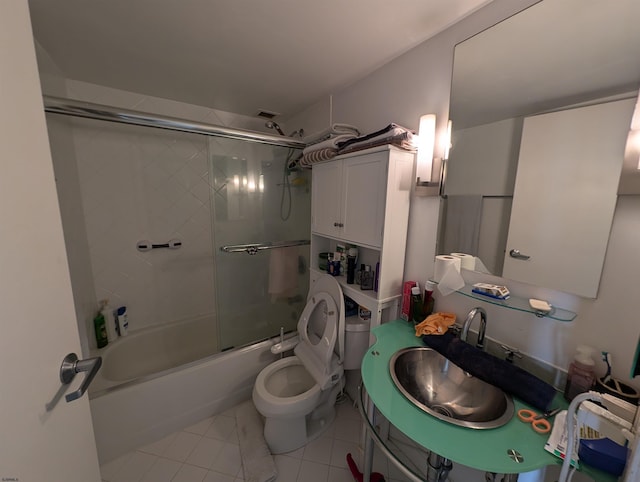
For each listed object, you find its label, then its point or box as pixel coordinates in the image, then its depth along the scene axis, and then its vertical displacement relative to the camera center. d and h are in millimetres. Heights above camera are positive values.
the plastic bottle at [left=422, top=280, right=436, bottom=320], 1238 -480
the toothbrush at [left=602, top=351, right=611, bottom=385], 737 -473
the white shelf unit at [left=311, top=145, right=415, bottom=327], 1201 -21
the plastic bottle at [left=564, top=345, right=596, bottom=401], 752 -514
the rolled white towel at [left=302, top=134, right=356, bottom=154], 1408 +374
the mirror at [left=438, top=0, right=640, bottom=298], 736 +265
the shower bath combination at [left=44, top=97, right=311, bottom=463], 1449 -432
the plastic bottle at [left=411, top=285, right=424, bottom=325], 1254 -511
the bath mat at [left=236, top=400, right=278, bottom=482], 1276 -1426
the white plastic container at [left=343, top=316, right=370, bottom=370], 1451 -824
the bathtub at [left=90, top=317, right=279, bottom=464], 1345 -1209
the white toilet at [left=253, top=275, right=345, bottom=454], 1353 -1076
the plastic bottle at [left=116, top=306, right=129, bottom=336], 1899 -945
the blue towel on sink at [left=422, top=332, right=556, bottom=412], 769 -578
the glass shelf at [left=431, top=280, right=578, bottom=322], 832 -365
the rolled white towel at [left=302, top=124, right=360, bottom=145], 1495 +464
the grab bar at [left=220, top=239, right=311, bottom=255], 1778 -330
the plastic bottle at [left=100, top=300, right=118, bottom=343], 1830 -916
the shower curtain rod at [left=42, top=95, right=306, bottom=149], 1148 +446
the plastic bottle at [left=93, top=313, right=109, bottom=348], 1770 -956
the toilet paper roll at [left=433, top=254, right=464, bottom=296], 1106 -313
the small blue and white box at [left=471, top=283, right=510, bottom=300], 957 -334
